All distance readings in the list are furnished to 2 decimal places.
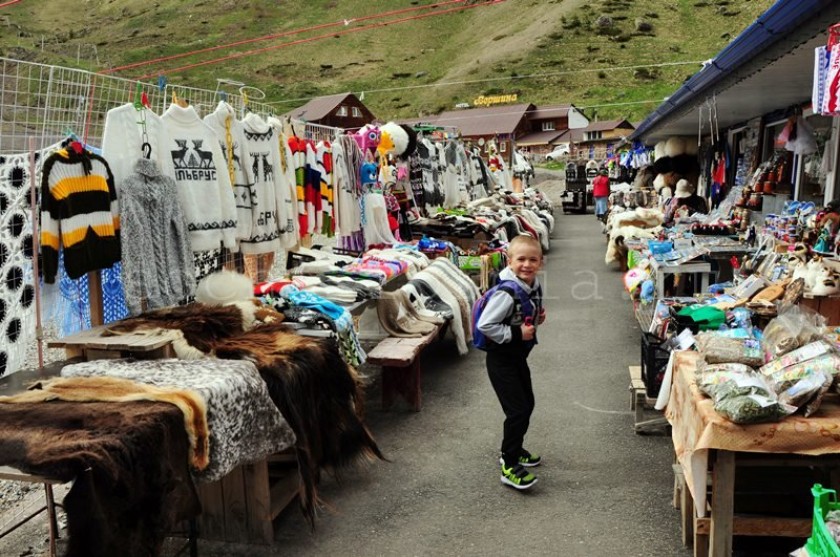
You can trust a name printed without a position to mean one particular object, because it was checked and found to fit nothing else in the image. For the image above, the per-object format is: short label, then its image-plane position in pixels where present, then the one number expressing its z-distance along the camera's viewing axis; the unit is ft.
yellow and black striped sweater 13.01
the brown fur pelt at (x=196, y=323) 13.58
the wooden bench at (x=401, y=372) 19.01
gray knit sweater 14.42
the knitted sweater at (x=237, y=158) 17.53
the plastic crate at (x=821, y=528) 7.68
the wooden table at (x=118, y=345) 12.72
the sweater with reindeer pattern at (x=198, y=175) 15.84
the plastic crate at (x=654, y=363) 16.72
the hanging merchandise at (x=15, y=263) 13.06
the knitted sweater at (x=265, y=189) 18.98
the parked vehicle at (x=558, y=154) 128.94
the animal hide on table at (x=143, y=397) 10.15
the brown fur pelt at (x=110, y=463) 8.16
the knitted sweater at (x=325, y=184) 23.97
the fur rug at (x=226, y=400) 10.75
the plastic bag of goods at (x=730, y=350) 11.56
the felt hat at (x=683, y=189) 48.32
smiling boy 13.97
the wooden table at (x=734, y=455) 9.83
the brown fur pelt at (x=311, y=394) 12.69
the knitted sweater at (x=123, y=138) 14.48
